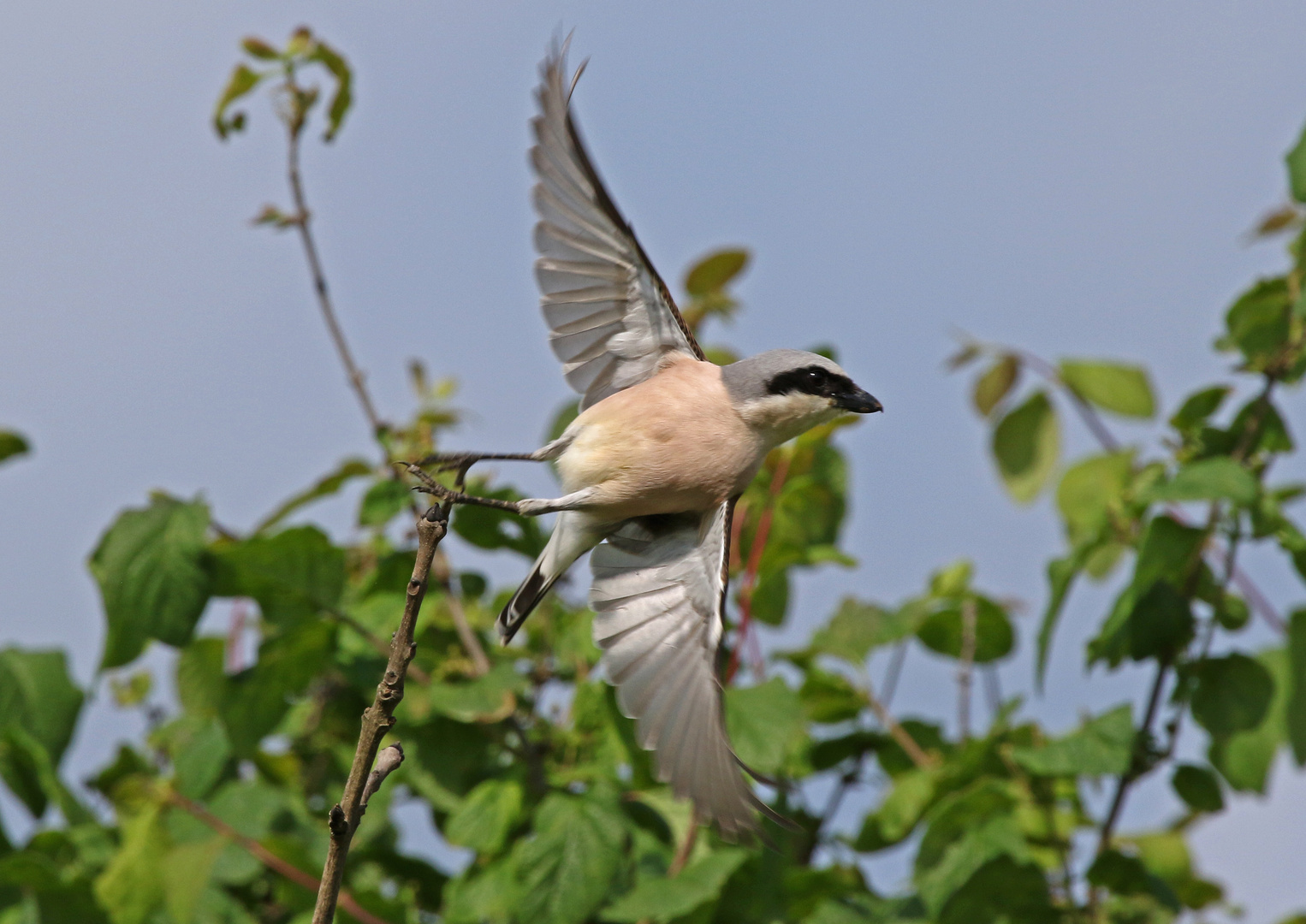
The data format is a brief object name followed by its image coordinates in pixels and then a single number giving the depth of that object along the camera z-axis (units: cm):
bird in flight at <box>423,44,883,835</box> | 598
